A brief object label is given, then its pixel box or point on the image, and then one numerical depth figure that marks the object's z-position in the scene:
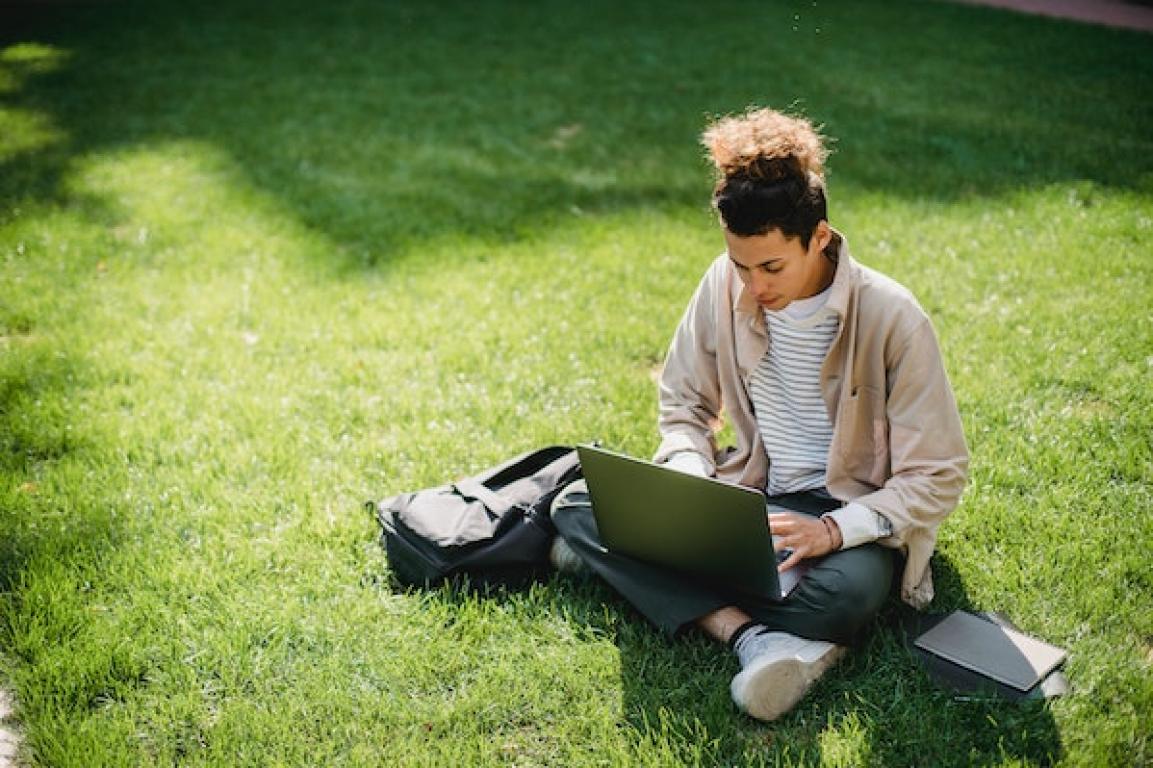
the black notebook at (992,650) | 2.54
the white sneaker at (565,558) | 3.08
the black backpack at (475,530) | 3.03
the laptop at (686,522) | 2.43
